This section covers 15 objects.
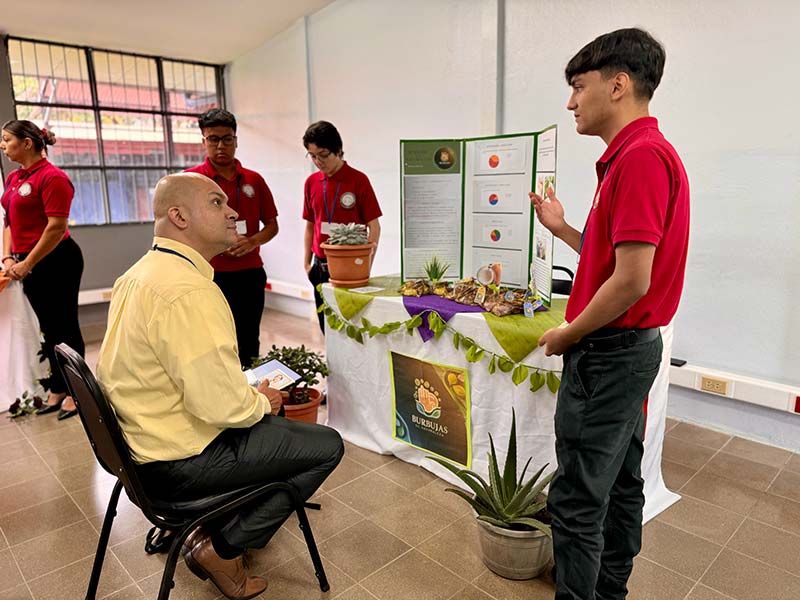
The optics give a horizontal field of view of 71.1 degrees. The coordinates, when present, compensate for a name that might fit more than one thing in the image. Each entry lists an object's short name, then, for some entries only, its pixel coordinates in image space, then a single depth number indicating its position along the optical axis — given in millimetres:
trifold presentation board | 2316
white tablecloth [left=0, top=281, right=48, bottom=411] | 3389
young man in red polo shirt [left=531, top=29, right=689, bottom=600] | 1283
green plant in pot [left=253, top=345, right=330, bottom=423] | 2754
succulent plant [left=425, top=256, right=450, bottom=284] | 2656
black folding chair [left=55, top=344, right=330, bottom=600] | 1399
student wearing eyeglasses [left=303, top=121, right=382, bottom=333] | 3096
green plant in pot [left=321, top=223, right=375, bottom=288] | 2725
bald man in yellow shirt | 1462
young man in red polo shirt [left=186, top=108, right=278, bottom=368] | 2949
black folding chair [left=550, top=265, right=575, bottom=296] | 2695
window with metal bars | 5848
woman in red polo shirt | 3207
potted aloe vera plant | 1844
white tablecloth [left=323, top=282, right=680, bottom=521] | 2109
